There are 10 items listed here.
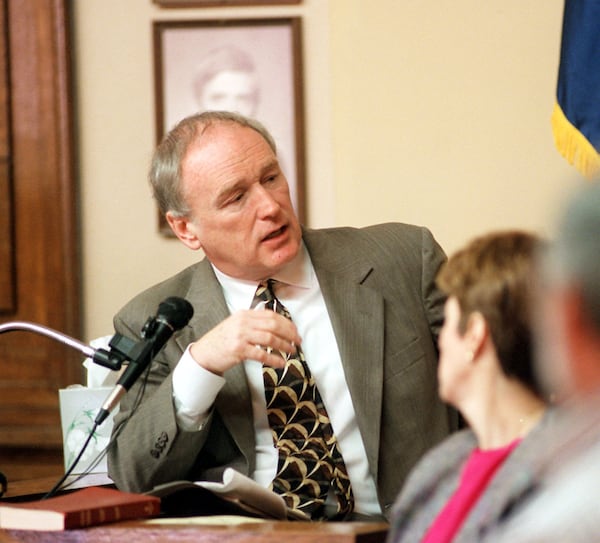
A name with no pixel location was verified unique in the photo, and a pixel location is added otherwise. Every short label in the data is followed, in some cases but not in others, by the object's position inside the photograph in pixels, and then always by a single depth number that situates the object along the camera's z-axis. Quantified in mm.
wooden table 3896
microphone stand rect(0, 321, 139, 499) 4855
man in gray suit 5469
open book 4496
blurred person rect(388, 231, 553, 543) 3209
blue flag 7180
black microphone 4832
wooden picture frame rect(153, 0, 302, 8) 8844
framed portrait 8891
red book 4137
